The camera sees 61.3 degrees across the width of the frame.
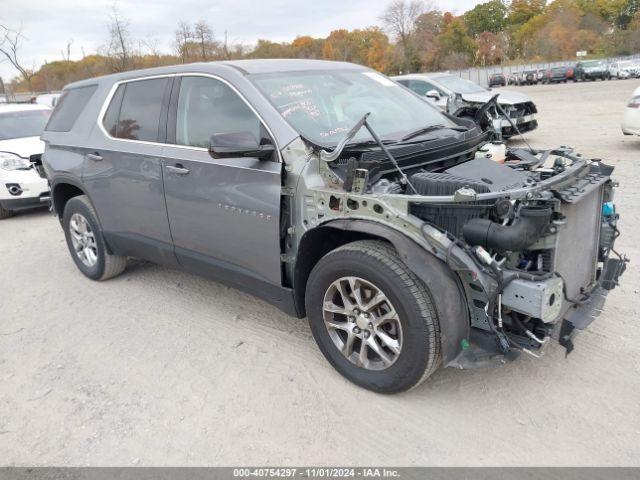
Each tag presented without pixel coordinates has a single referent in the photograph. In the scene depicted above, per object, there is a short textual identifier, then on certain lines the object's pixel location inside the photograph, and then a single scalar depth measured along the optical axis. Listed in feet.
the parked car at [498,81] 156.09
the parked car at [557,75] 150.30
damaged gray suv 9.32
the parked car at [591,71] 141.69
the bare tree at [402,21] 288.30
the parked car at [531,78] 161.38
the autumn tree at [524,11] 361.71
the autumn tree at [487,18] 358.43
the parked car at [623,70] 135.13
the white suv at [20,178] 27.22
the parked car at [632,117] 33.01
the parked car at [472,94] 38.91
